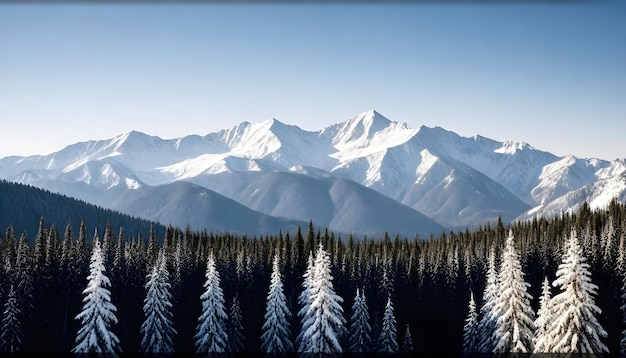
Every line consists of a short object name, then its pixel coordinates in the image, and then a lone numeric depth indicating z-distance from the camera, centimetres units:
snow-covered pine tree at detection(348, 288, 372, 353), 8944
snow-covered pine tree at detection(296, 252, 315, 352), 6602
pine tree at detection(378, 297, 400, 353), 8531
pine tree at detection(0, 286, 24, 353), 8156
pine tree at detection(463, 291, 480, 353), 8756
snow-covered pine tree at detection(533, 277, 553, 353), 5252
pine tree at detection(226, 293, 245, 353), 8725
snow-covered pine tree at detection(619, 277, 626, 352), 7109
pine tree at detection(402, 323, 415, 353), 9200
